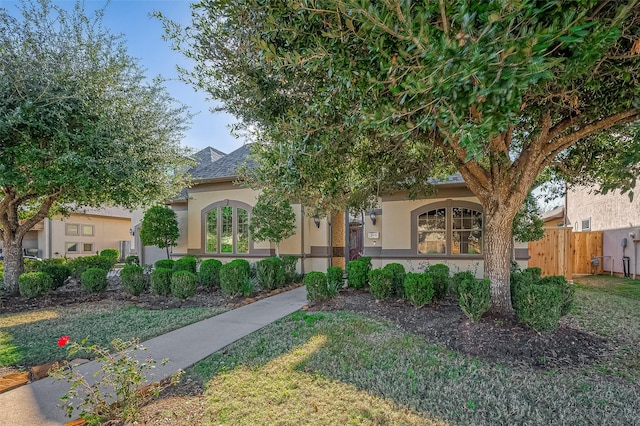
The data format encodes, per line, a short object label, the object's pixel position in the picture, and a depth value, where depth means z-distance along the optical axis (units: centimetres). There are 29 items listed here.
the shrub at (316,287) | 726
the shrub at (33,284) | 817
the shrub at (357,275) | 870
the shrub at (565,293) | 547
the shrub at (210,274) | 937
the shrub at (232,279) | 812
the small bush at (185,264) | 1017
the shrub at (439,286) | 688
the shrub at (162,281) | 828
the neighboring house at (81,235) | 1949
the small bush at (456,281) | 695
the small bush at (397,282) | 733
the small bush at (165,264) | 1064
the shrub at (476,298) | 511
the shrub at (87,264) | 1059
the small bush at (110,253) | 1689
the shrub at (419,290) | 648
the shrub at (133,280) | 845
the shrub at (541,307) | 470
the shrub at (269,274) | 917
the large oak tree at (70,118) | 689
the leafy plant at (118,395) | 286
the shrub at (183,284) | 778
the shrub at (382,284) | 712
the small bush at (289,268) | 1016
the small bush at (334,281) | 753
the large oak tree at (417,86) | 264
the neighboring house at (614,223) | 1269
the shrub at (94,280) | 874
